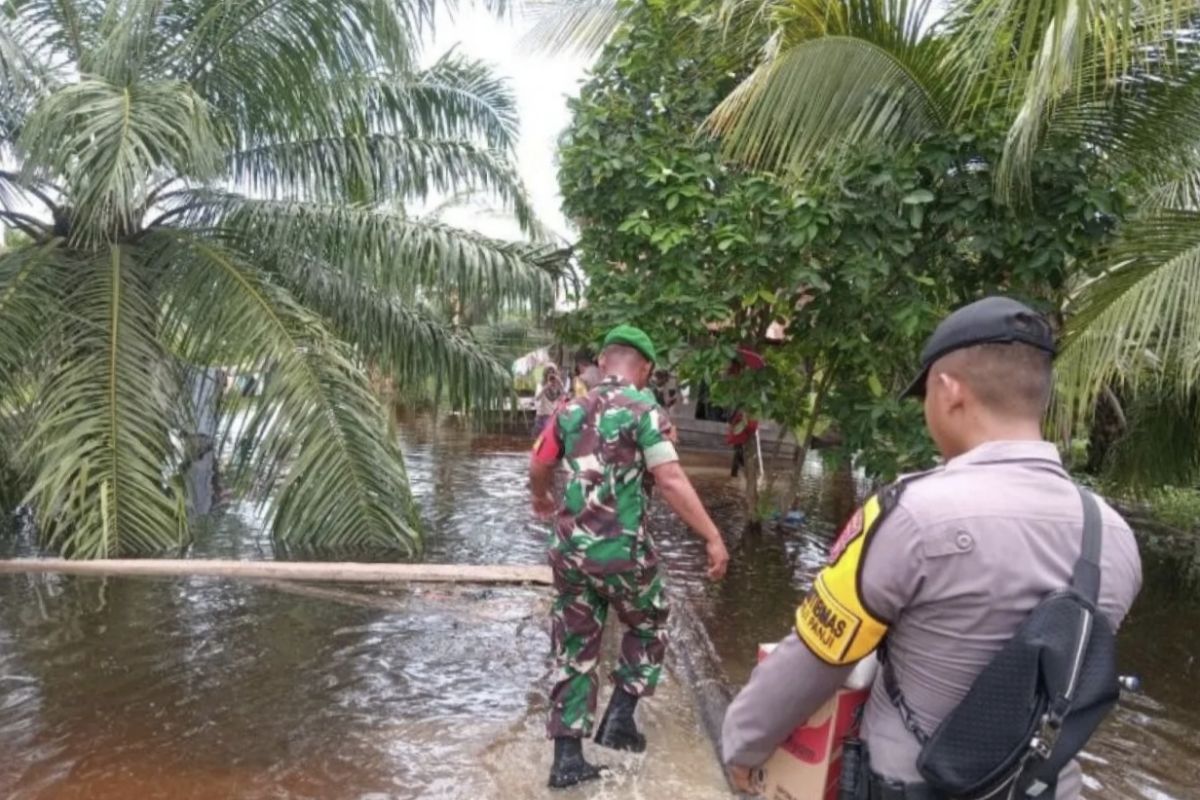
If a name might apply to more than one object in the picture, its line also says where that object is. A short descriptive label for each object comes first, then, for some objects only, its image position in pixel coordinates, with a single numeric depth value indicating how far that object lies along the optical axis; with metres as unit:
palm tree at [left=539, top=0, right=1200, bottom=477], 4.68
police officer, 1.51
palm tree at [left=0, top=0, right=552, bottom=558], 6.51
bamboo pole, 6.28
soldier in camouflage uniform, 3.53
